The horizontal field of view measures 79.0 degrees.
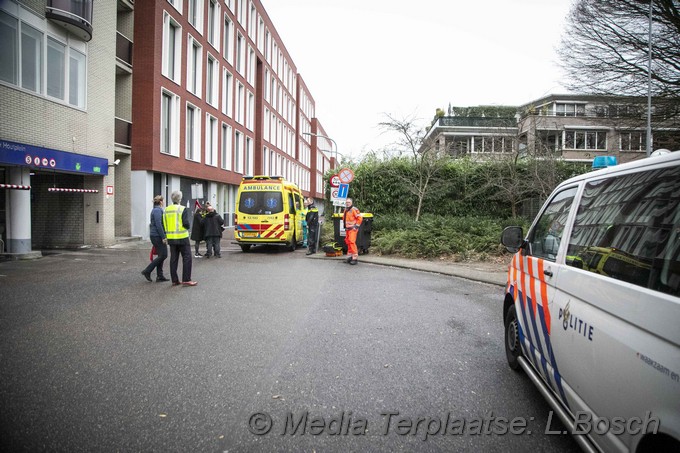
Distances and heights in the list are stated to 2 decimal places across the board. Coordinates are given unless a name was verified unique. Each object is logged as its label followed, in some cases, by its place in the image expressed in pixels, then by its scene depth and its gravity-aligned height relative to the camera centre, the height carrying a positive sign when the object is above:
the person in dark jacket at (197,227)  13.77 -0.26
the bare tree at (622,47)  14.02 +6.38
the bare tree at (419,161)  18.45 +2.74
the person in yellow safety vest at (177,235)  8.12 -0.32
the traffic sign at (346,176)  14.48 +1.57
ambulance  14.89 +0.29
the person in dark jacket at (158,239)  8.33 -0.41
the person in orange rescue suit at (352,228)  12.16 -0.22
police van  1.65 -0.44
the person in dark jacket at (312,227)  14.81 -0.24
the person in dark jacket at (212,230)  13.63 -0.35
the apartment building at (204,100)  19.47 +7.58
